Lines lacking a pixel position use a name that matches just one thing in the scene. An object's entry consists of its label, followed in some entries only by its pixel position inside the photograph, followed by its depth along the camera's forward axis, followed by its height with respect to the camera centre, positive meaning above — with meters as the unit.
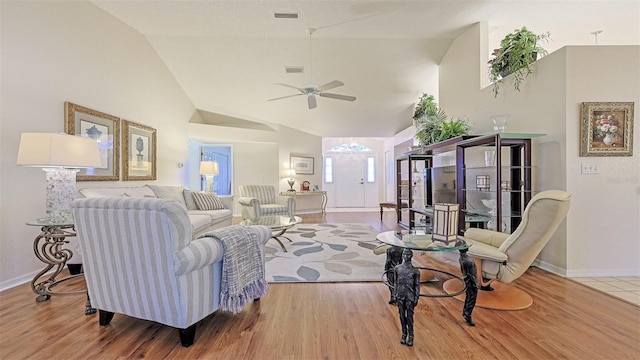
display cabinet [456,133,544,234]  2.97 -0.01
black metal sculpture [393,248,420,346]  1.66 -0.70
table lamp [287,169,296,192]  7.50 +0.07
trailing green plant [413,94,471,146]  3.88 +0.86
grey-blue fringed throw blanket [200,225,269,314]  1.79 -0.60
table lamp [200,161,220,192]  5.88 +0.25
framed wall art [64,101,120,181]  3.29 +0.64
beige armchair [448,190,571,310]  1.98 -0.53
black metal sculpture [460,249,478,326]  1.89 -0.73
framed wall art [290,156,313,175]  7.84 +0.46
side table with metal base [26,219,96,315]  2.25 -0.61
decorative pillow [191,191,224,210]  4.65 -0.35
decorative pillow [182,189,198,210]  4.63 -0.36
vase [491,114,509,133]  3.09 +0.65
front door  9.70 +0.01
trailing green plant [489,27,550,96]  3.03 +1.42
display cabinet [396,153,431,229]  4.97 -0.03
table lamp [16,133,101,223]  2.21 +0.17
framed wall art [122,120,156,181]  4.31 +0.49
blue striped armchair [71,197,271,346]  1.53 -0.47
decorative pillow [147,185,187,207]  4.21 -0.18
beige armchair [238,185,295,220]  4.64 -0.41
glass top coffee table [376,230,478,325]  1.87 -0.52
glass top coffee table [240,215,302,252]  3.41 -0.56
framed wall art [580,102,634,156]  2.72 +0.49
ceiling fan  4.04 +1.39
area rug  2.84 -0.97
